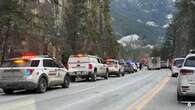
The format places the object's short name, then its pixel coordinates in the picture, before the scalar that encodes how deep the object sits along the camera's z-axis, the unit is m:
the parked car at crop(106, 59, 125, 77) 47.56
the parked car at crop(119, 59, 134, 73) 62.06
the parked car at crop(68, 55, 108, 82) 36.53
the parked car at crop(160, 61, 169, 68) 101.25
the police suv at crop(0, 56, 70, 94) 23.03
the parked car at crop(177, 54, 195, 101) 17.17
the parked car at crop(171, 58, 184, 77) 41.51
